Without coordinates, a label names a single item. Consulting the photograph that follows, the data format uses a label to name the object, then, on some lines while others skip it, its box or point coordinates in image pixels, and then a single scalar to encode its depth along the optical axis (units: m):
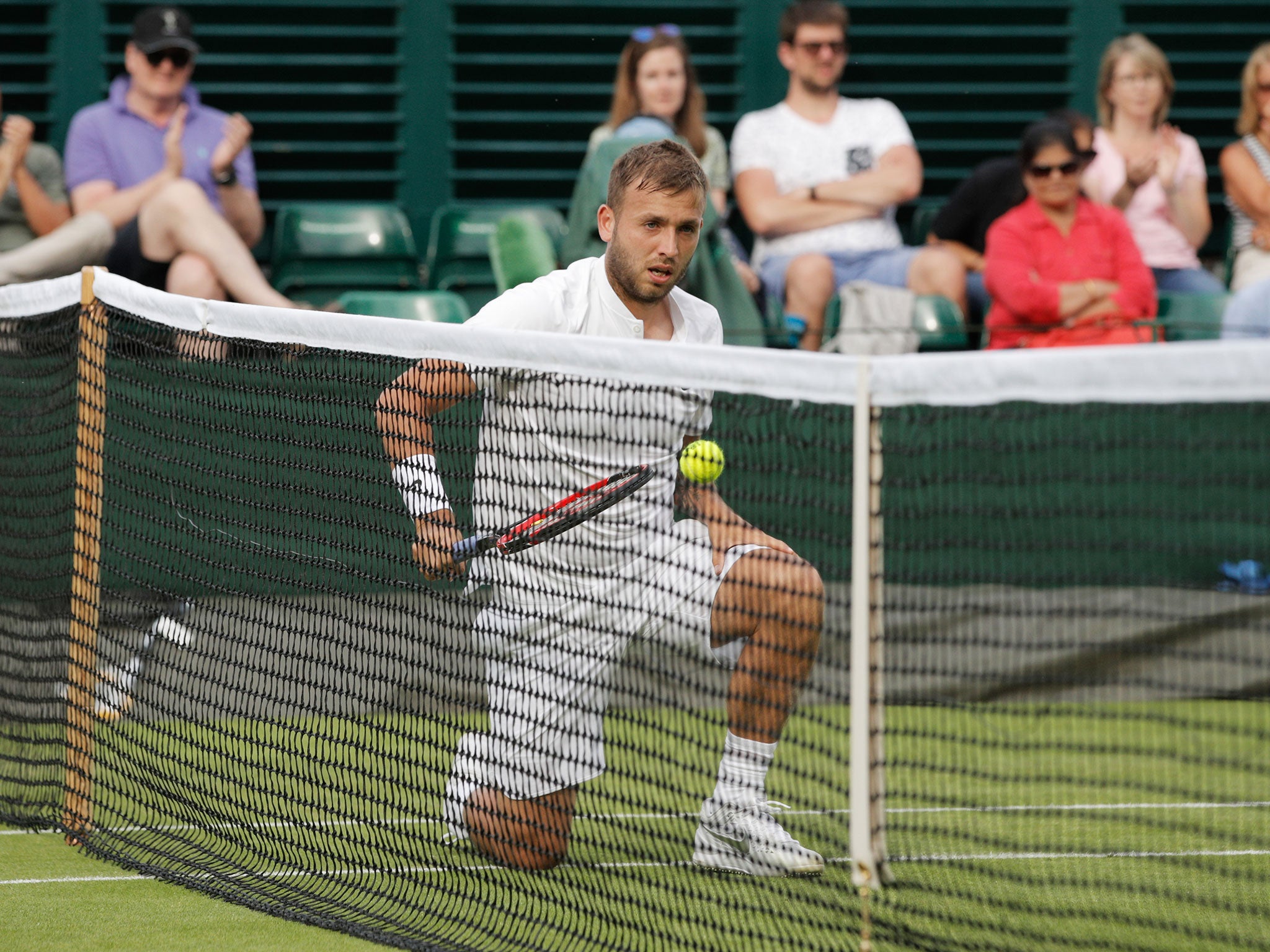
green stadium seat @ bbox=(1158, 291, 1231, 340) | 14.87
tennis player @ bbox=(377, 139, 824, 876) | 7.96
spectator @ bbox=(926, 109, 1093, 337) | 16.06
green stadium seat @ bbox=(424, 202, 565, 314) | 16.53
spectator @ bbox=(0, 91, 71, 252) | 14.61
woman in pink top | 16.45
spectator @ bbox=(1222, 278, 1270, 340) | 13.93
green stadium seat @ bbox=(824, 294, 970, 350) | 14.48
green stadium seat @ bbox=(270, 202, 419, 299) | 16.12
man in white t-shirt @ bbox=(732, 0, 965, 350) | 15.71
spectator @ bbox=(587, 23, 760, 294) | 15.02
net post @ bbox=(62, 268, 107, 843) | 8.92
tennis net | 6.77
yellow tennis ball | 7.93
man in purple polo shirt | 14.89
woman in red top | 14.41
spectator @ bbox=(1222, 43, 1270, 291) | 16.05
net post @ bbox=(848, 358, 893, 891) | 6.07
